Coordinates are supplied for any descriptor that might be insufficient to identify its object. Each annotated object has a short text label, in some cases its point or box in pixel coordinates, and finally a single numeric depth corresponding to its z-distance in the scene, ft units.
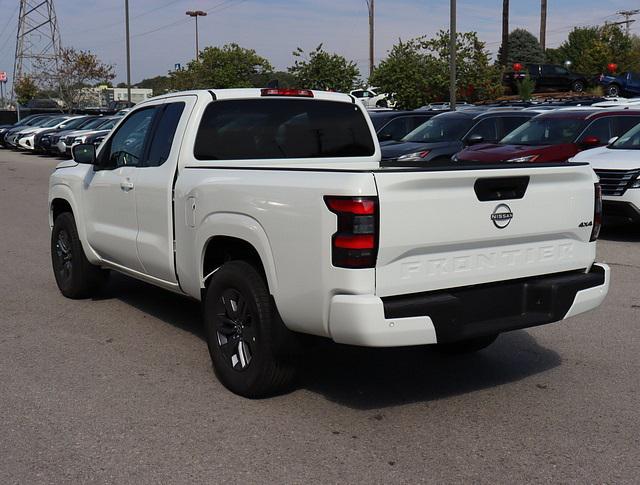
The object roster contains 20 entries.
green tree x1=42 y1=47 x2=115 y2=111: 207.31
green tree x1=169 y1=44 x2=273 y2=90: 158.71
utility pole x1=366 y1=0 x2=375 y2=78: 170.50
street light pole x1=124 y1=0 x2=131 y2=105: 136.77
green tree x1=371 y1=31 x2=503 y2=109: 103.81
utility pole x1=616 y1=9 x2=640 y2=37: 311.47
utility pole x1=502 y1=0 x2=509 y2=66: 158.81
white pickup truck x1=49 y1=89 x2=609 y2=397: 13.94
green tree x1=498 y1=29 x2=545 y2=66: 239.91
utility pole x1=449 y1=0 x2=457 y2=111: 76.00
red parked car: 41.09
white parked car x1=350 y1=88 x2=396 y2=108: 107.96
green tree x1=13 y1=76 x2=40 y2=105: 248.32
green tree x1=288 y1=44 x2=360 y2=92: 104.99
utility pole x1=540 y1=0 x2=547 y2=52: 163.12
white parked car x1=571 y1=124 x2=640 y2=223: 36.01
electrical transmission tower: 221.87
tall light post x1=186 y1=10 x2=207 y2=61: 259.19
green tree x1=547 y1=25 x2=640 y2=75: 182.70
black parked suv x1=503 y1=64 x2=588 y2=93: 142.20
